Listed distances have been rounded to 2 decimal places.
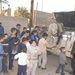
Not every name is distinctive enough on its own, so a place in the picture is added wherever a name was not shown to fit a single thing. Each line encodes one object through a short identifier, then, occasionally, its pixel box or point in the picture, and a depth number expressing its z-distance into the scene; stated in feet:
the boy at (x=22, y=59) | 8.60
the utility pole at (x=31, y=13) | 23.01
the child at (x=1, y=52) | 8.97
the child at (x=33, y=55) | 9.20
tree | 58.93
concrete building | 37.49
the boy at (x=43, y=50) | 11.48
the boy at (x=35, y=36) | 11.13
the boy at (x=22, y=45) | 9.38
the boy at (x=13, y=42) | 10.41
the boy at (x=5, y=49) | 10.10
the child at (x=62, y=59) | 10.58
